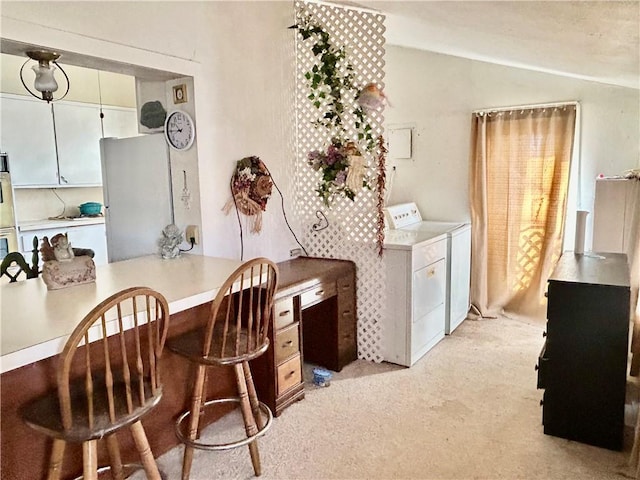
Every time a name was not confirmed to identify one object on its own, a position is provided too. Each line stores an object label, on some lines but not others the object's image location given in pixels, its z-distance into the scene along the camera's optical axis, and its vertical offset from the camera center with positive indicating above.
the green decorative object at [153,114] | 2.76 +0.44
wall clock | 2.64 +0.33
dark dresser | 2.20 -0.89
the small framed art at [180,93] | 2.65 +0.54
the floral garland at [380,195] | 3.14 -0.09
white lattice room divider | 3.12 -0.04
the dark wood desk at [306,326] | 2.64 -0.96
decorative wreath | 2.92 -0.03
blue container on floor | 2.98 -1.28
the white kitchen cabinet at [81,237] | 4.27 -0.51
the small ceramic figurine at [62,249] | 2.00 -0.27
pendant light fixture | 2.05 +0.56
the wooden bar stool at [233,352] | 1.91 -0.72
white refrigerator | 2.84 -0.05
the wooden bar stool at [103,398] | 1.37 -0.72
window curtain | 3.94 -0.20
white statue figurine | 2.62 -0.33
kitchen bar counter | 1.46 -0.48
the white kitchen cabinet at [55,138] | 4.30 +0.49
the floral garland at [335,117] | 3.19 +0.47
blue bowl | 4.95 -0.24
